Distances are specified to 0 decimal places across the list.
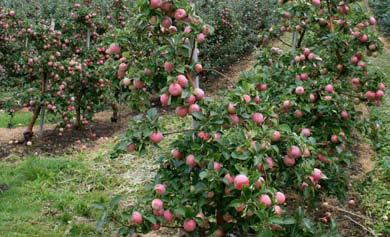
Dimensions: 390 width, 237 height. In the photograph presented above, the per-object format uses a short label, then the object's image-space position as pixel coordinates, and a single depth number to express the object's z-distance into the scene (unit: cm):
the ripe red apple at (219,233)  243
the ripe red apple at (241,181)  202
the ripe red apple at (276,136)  235
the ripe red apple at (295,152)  236
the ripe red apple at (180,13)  229
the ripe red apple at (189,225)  221
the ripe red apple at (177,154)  246
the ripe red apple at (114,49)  260
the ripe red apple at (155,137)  226
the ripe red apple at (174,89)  221
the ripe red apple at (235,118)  230
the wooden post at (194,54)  248
